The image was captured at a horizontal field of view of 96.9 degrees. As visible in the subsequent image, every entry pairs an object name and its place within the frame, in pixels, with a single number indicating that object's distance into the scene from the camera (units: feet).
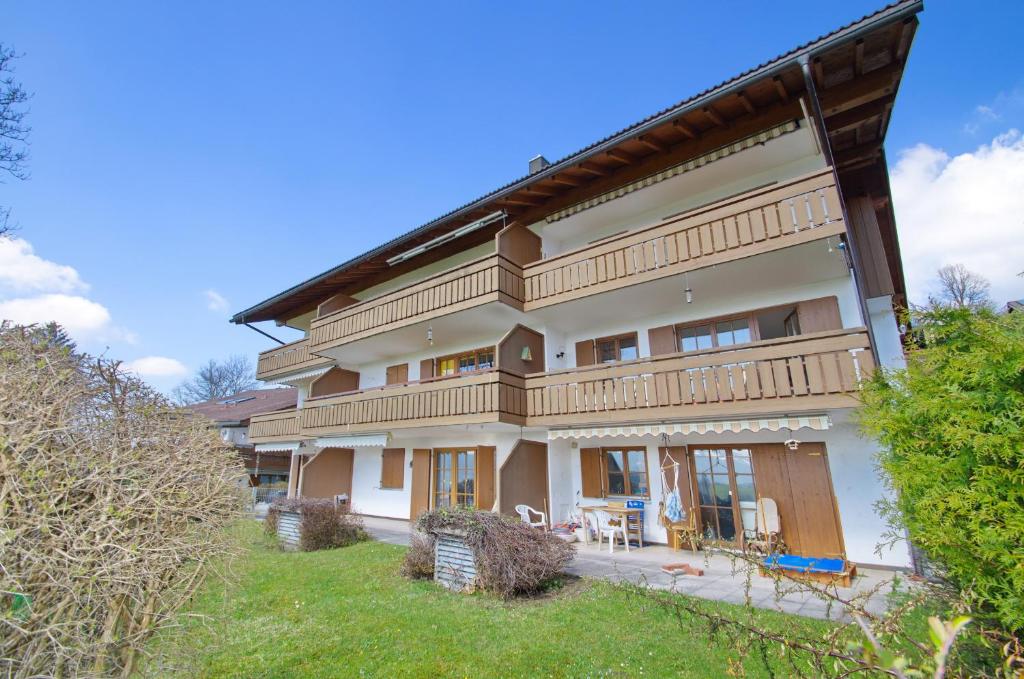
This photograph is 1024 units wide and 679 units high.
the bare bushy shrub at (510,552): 22.88
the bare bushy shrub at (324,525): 36.60
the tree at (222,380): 161.79
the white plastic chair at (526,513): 35.50
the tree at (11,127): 28.94
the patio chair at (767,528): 29.71
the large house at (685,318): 28.14
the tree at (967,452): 9.75
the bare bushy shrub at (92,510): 8.30
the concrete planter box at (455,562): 24.63
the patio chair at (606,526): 33.39
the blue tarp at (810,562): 23.93
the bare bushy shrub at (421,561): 27.17
